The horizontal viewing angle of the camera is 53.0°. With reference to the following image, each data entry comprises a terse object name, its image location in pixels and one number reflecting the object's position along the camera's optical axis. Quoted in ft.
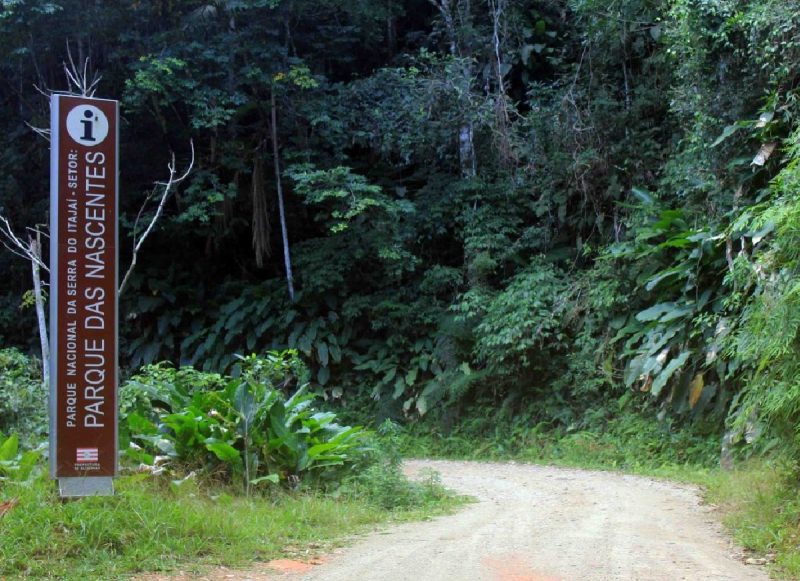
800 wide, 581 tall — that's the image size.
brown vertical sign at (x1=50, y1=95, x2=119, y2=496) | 19.02
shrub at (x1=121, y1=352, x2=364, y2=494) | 24.35
